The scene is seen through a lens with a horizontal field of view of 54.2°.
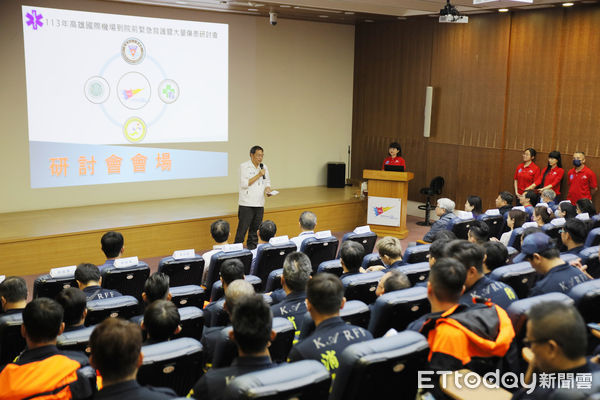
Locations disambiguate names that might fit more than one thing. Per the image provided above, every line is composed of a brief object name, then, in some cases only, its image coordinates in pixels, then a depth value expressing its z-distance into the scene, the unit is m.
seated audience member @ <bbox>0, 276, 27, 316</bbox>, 3.48
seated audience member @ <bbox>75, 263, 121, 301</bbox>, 3.97
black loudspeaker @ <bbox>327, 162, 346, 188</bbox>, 11.36
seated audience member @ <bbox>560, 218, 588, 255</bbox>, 4.67
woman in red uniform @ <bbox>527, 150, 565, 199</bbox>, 8.46
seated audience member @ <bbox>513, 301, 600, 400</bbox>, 2.06
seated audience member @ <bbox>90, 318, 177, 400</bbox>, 2.13
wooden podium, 8.83
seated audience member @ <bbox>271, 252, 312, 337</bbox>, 3.35
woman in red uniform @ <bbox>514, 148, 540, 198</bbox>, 8.79
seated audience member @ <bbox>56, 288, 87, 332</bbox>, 3.08
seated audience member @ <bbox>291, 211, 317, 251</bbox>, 5.94
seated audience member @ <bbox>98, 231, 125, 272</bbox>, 4.93
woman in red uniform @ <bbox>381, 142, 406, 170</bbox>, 9.45
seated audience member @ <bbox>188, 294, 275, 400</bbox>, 2.28
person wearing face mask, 8.16
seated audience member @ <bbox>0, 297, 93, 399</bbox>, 2.42
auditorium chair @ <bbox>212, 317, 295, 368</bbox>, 2.71
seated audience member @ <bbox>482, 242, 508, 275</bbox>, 3.85
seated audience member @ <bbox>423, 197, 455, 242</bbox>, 6.10
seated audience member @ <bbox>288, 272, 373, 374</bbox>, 2.53
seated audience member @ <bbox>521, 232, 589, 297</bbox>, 3.57
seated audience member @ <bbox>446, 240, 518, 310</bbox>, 3.18
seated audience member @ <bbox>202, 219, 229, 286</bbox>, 5.59
